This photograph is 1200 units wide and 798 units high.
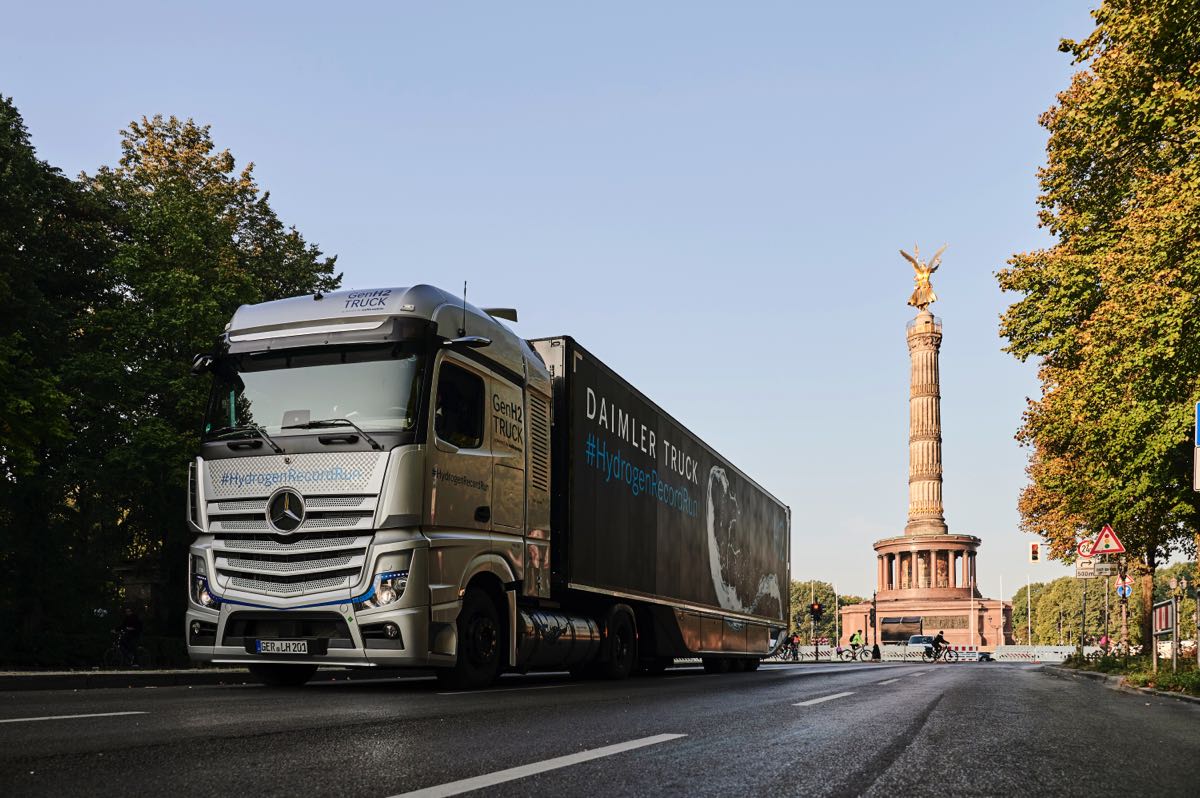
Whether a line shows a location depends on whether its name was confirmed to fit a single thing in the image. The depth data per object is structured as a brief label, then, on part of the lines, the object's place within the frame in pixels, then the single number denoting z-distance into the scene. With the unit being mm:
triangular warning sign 22719
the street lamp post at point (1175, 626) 18250
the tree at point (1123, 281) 18891
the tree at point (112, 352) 29250
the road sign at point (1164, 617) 18477
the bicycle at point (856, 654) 64250
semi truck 10352
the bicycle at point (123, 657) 25531
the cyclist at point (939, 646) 60562
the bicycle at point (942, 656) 61375
